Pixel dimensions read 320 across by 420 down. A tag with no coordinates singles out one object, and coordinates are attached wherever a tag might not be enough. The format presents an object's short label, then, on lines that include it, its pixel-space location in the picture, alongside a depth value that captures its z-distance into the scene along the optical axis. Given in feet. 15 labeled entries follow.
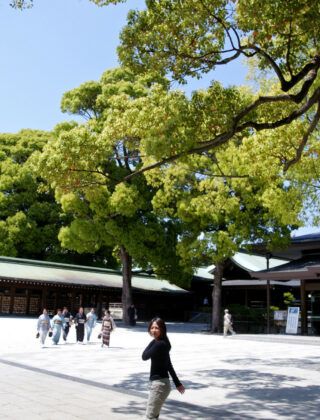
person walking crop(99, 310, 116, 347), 56.44
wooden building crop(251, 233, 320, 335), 81.35
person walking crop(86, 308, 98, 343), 64.54
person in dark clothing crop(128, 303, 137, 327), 101.86
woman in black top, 19.60
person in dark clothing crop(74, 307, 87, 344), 61.57
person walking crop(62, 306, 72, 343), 62.80
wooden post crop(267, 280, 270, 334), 87.98
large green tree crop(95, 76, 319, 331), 34.65
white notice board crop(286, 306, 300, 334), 82.28
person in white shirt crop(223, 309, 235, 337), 81.35
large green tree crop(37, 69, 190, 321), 94.48
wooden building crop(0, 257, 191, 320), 107.14
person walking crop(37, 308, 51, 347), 57.26
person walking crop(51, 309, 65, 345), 59.16
